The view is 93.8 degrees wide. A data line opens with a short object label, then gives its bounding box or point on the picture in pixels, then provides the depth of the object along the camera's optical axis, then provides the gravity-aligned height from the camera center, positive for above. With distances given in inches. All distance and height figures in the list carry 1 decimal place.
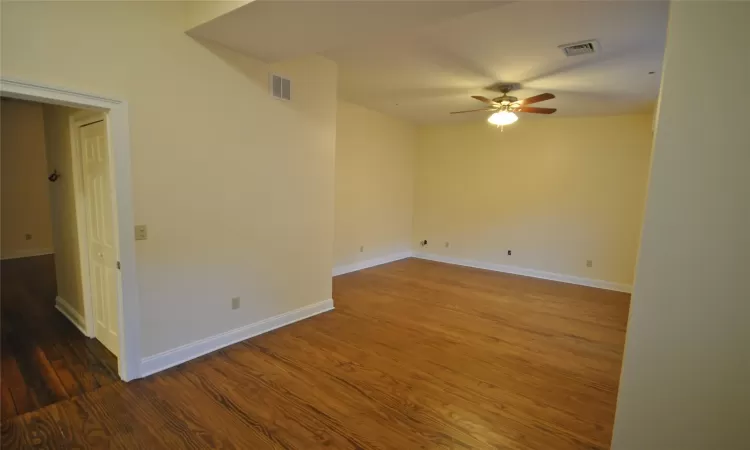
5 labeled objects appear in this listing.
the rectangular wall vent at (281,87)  132.9 +37.3
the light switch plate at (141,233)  103.9 -15.8
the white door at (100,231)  111.5 -17.7
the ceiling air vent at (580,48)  116.4 +50.1
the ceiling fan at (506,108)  160.7 +39.0
